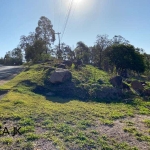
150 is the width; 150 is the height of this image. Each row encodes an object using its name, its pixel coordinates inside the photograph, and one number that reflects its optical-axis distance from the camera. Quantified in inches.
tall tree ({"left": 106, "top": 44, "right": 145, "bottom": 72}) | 571.0
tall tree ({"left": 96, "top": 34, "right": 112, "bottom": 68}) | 829.9
